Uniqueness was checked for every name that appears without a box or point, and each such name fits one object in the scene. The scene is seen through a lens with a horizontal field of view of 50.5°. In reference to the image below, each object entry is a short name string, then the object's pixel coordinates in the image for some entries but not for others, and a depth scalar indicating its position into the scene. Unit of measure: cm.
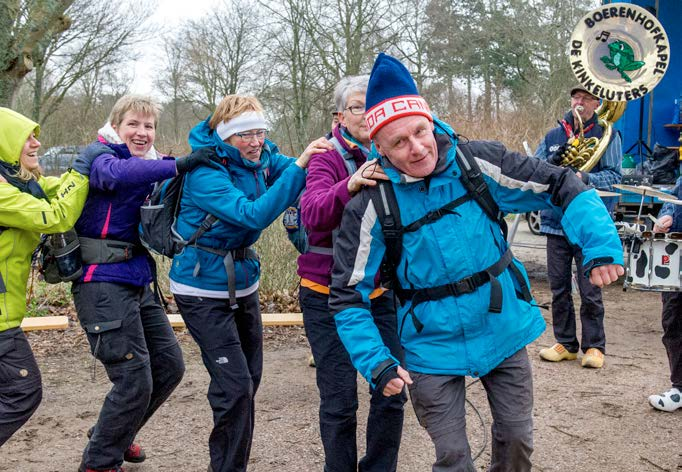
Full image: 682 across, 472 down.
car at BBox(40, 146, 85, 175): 1413
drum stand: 465
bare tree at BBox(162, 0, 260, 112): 2269
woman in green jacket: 332
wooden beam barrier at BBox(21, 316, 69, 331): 659
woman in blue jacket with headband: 346
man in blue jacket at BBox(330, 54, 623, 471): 265
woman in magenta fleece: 329
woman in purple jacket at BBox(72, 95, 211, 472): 349
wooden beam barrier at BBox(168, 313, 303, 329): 680
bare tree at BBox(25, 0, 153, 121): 1766
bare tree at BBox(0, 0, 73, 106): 1053
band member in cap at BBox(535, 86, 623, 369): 566
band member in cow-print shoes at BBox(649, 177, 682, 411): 450
